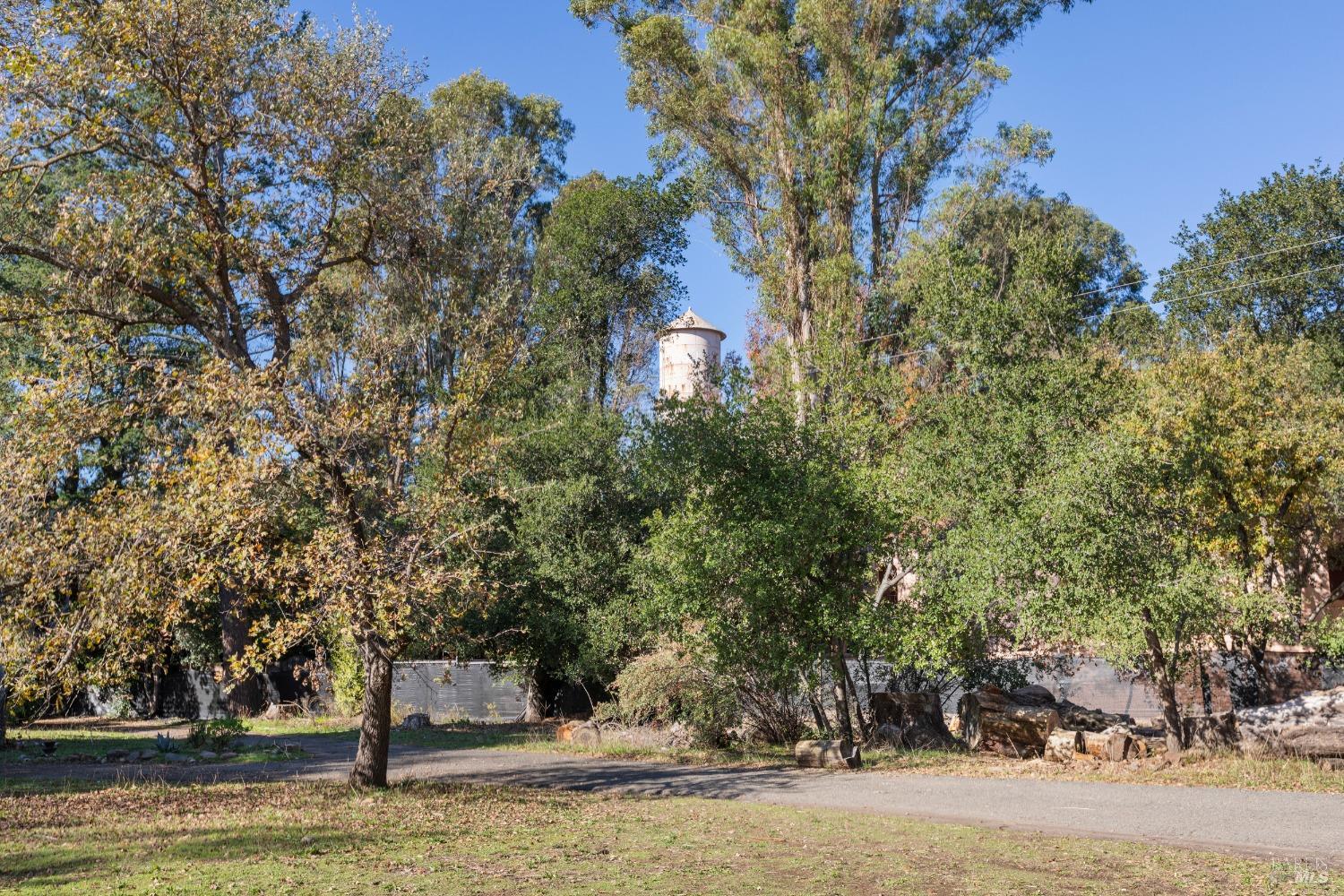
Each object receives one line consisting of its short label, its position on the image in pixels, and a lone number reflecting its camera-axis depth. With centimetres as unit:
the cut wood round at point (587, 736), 1973
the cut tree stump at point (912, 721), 1739
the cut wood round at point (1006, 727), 1616
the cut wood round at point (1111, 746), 1510
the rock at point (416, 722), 2533
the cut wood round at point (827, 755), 1545
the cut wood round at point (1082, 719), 1678
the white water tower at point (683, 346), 3925
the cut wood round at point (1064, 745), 1534
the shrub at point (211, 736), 1847
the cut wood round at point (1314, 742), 1361
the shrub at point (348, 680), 2886
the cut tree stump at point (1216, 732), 1491
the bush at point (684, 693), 1803
